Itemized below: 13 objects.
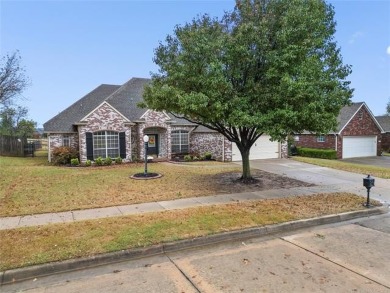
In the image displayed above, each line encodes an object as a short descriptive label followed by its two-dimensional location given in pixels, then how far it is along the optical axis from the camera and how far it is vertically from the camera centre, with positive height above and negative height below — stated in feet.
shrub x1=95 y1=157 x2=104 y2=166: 61.40 -4.79
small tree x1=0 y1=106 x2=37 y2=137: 124.65 +7.48
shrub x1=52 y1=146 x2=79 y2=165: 61.72 -3.43
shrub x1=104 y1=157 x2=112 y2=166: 62.23 -4.85
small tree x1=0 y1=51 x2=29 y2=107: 85.92 +18.47
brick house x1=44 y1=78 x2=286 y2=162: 63.52 +1.67
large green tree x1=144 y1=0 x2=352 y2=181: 29.25 +7.38
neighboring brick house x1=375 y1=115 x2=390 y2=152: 110.52 -0.39
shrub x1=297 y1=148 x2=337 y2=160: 84.88 -5.03
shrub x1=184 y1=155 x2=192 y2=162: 69.56 -4.89
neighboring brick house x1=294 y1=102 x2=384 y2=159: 87.18 -0.14
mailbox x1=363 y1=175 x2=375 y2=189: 27.48 -4.47
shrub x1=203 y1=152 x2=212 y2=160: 71.51 -4.56
